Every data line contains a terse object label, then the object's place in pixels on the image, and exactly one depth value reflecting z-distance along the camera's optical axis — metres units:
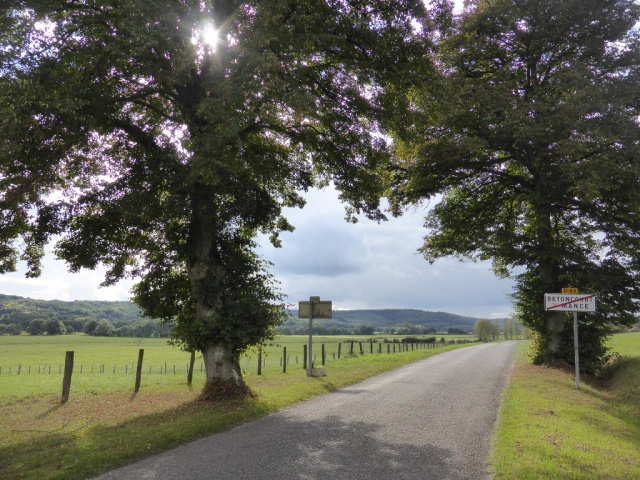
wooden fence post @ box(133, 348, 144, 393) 15.46
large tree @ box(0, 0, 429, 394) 10.41
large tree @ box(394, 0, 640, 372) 17.17
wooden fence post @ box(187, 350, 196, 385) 17.61
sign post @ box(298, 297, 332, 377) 19.45
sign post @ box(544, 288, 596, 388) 15.34
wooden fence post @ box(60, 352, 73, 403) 13.38
